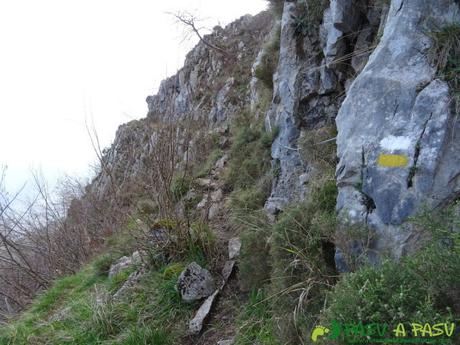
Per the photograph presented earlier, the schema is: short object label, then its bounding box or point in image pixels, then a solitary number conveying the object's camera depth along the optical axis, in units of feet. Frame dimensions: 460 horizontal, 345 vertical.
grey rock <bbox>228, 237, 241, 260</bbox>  13.37
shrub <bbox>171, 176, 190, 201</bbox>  16.29
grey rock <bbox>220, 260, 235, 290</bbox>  12.81
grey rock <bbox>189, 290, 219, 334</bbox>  11.37
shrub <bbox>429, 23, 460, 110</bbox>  8.80
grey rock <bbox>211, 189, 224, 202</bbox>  20.31
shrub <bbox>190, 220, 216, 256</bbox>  14.05
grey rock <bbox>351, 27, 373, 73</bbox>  13.43
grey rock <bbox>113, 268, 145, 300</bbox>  13.84
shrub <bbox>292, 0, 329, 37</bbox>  16.43
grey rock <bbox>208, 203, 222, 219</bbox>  18.18
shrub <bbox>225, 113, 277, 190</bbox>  19.16
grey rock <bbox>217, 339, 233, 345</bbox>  10.32
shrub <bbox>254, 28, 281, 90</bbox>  20.68
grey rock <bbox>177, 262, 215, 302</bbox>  12.37
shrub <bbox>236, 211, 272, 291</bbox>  11.39
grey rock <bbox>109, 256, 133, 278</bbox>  16.49
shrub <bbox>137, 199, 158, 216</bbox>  16.28
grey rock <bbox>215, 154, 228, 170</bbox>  25.46
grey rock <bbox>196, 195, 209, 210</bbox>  18.28
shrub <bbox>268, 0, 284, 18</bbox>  21.07
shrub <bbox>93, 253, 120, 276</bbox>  18.60
